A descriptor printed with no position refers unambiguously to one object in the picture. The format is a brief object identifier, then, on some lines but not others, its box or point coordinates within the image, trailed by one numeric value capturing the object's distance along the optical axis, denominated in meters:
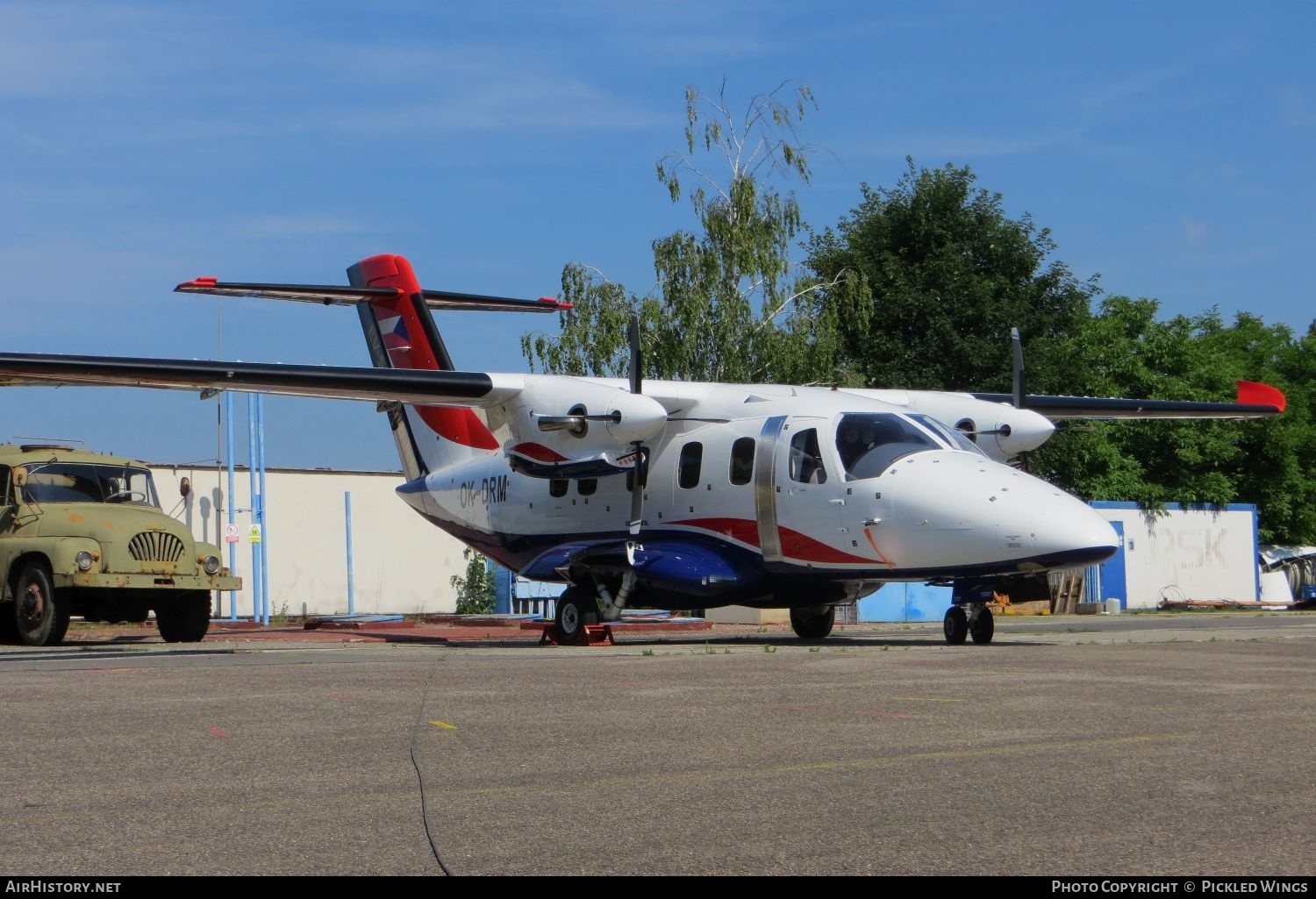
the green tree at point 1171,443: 56.09
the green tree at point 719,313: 37.41
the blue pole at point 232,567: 31.23
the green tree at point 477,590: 36.41
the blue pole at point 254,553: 31.38
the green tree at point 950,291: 52.41
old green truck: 17.98
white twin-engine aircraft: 15.74
